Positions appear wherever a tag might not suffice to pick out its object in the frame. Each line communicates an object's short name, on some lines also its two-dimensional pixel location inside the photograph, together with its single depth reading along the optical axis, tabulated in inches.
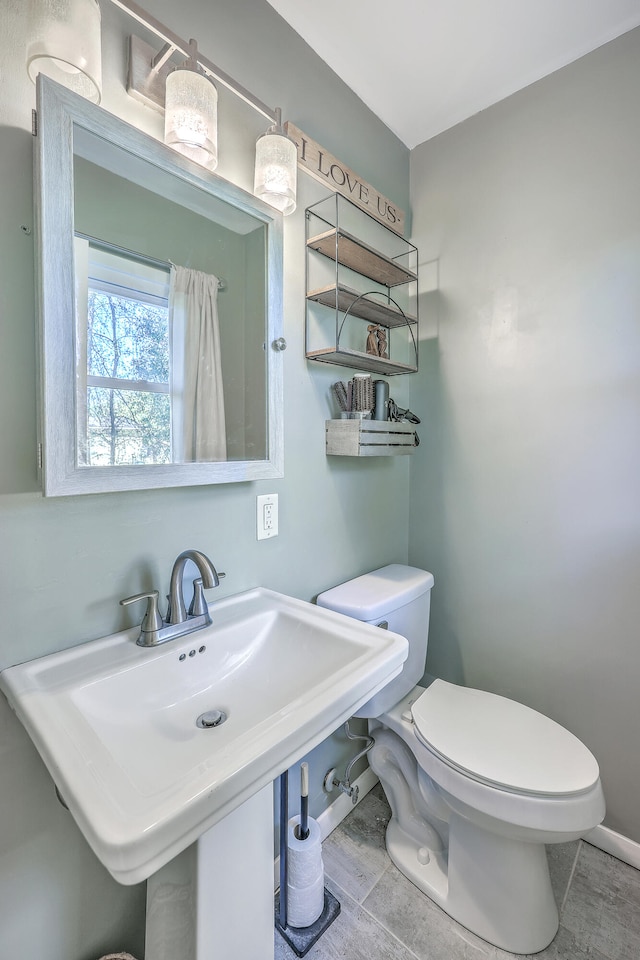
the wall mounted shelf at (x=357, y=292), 51.1
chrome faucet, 33.7
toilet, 38.3
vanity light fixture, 33.8
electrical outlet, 46.1
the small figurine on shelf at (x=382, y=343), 58.6
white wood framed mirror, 29.0
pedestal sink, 19.1
